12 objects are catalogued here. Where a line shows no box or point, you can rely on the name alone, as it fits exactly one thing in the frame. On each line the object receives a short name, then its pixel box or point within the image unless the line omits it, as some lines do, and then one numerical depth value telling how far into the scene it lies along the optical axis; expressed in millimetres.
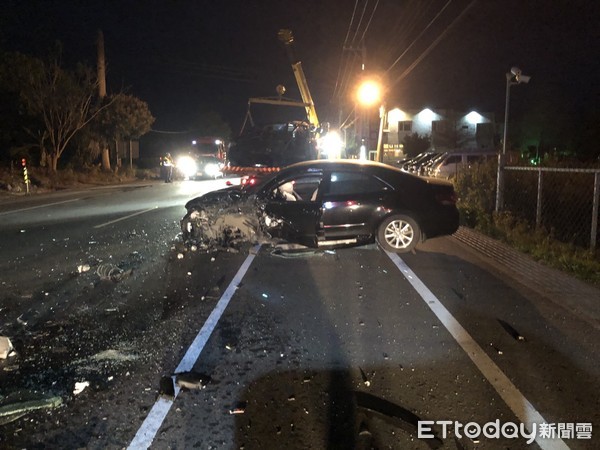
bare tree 31047
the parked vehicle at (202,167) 39188
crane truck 18797
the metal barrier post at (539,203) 11633
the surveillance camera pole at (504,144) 14000
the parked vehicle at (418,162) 29969
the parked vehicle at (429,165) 27559
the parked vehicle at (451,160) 26641
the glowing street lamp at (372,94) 29391
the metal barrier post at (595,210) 9508
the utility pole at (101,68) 35094
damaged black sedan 9555
